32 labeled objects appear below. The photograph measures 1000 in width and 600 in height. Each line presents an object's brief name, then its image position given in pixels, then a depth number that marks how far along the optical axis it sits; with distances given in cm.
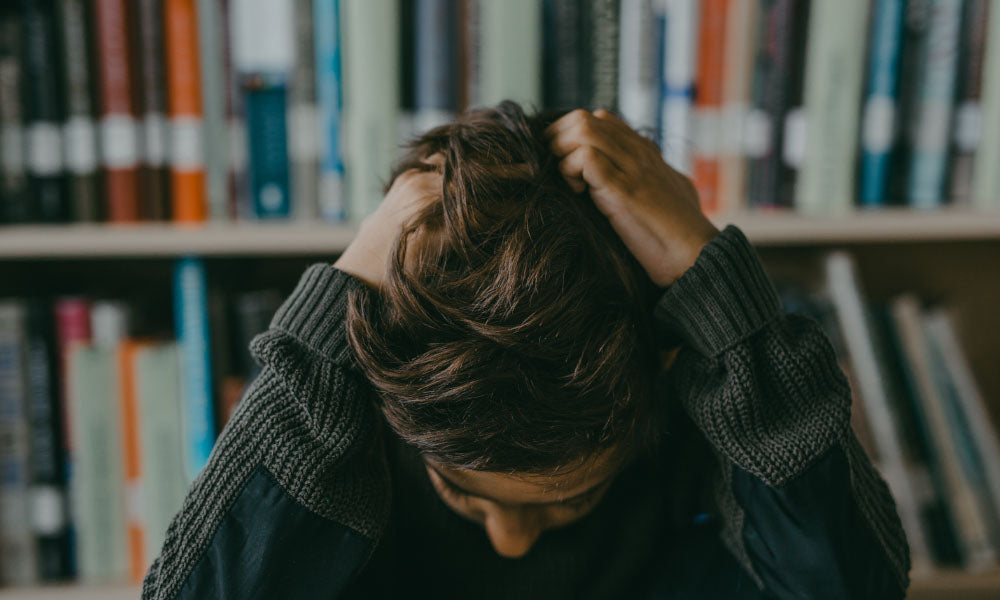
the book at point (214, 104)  76
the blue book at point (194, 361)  82
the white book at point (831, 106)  77
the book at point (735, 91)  78
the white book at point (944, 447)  83
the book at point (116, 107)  76
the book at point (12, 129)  76
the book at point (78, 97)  77
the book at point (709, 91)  78
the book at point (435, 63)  77
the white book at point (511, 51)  76
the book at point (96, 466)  82
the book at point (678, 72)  77
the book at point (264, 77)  76
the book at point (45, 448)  82
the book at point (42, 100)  77
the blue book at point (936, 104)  77
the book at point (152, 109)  77
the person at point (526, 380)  44
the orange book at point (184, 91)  77
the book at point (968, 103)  78
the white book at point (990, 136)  77
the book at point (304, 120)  77
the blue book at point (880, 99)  77
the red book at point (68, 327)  82
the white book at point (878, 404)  82
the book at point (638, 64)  77
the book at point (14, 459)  81
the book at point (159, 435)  83
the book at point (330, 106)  76
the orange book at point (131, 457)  83
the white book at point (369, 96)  75
